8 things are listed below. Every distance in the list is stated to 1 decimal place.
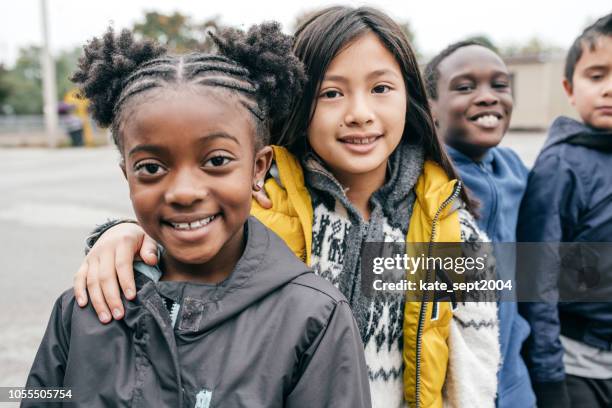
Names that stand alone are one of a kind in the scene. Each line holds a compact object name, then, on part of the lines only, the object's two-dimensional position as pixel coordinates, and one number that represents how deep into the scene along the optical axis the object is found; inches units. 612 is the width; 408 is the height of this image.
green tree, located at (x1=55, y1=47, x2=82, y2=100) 1463.7
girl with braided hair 49.6
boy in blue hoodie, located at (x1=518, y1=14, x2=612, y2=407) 78.0
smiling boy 78.6
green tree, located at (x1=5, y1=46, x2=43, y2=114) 1254.0
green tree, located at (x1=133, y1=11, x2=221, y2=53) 976.3
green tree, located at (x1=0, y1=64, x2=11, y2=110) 1186.0
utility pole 674.2
